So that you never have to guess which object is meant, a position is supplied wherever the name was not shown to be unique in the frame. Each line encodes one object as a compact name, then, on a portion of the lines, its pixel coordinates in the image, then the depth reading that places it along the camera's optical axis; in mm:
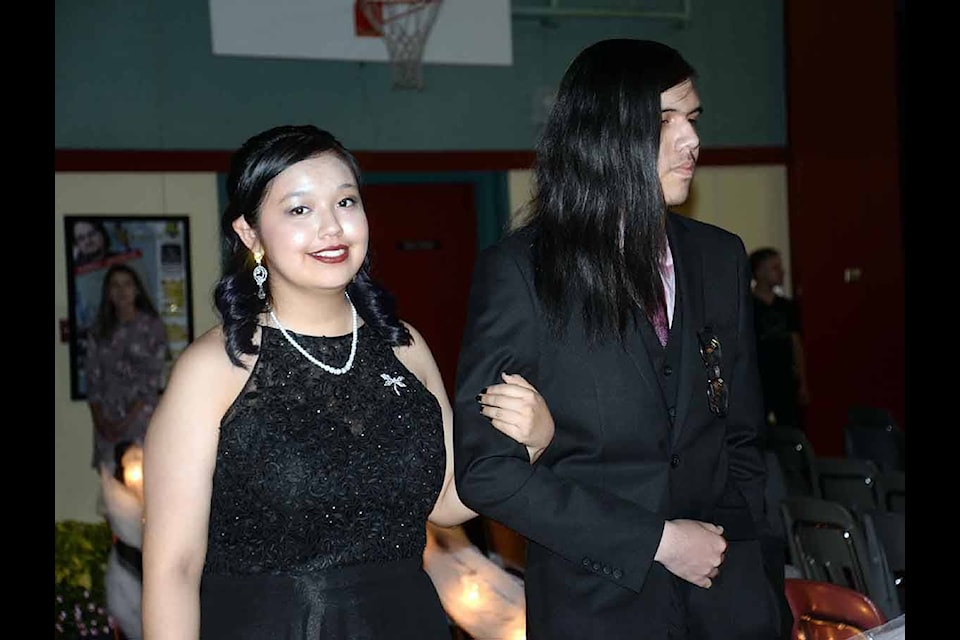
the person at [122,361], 6742
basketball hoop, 7414
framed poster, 7309
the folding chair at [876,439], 6676
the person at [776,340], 7762
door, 8469
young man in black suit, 2002
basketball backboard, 7324
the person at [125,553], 3758
